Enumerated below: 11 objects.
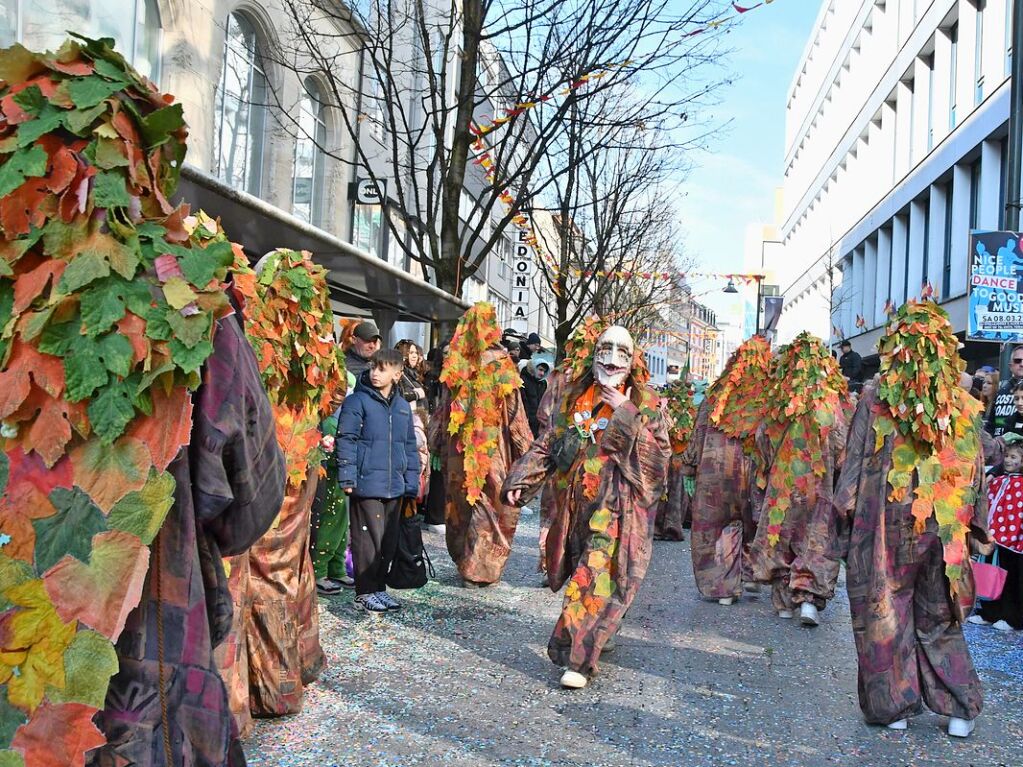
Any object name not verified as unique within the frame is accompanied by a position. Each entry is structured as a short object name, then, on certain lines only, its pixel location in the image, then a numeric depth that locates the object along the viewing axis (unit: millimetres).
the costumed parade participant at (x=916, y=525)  5051
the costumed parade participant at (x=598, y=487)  5711
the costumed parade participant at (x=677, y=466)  12180
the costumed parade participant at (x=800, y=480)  7949
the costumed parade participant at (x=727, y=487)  8359
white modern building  24094
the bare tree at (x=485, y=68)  12914
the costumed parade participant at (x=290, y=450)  4773
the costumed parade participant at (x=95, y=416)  2170
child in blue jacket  6836
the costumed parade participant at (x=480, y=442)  8578
